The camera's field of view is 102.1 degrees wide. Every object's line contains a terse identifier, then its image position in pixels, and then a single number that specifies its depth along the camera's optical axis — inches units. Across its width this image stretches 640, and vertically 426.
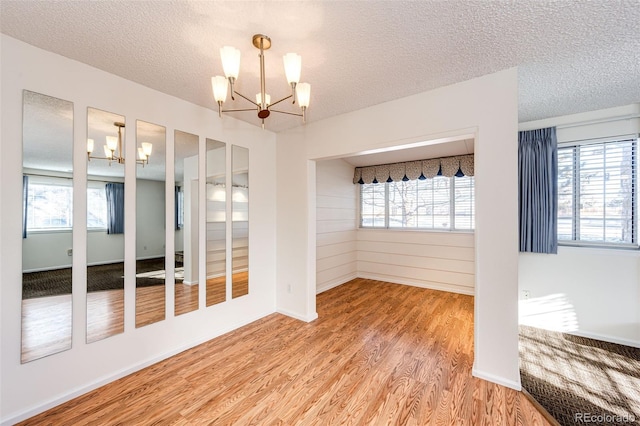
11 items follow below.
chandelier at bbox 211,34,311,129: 58.7
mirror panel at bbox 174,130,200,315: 105.0
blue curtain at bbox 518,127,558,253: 124.7
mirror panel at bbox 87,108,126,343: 83.0
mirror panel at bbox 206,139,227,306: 116.5
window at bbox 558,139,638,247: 114.9
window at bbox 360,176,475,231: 183.9
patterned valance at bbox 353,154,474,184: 177.6
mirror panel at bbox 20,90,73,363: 71.9
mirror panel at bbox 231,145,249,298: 126.6
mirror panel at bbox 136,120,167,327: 94.1
